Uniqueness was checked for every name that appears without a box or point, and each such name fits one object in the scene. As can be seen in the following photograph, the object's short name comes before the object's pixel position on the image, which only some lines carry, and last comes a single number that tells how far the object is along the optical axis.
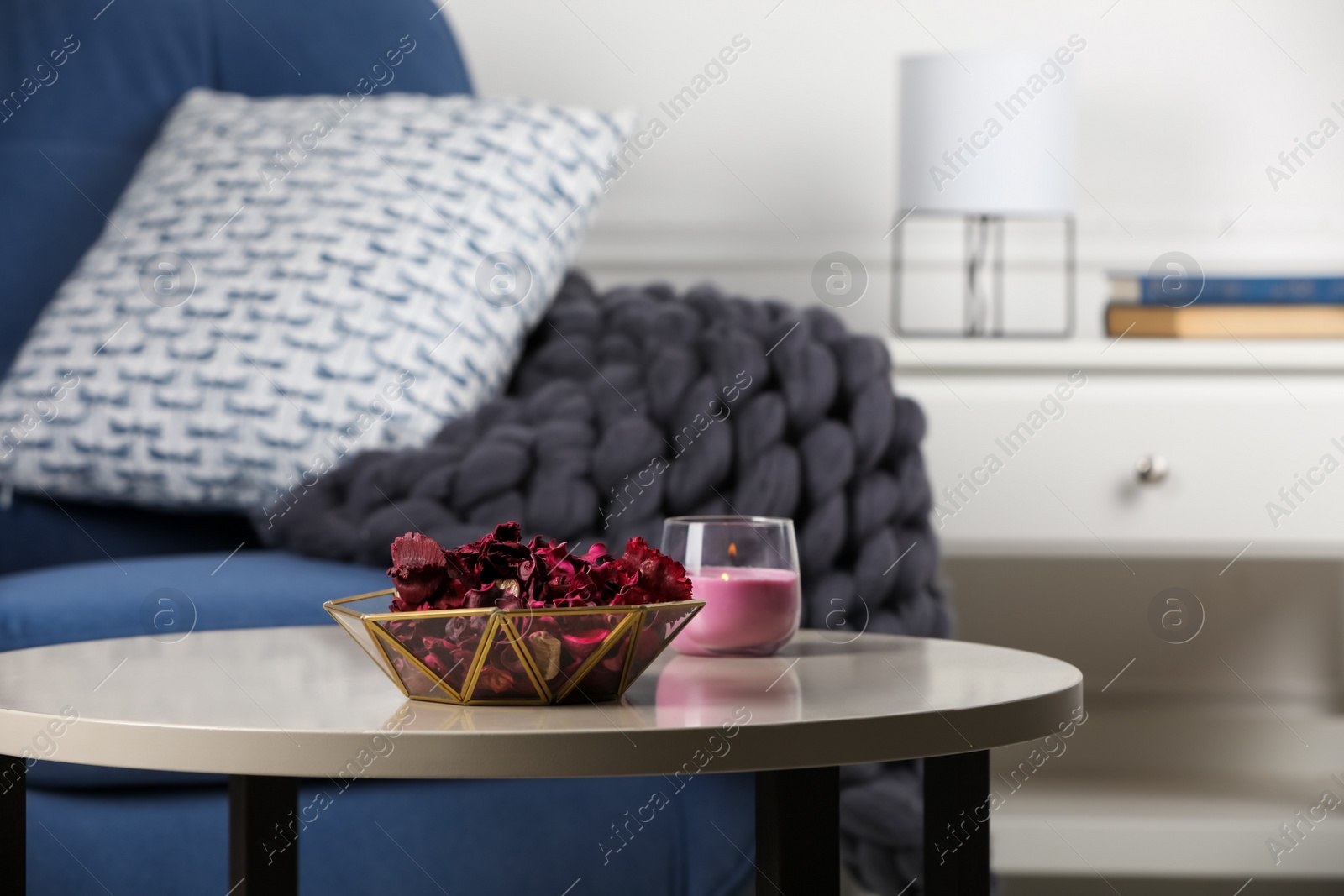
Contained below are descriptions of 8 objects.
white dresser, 3.69
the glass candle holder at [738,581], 3.12
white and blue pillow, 3.56
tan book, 3.80
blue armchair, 3.27
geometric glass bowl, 2.66
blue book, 3.80
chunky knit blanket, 3.40
